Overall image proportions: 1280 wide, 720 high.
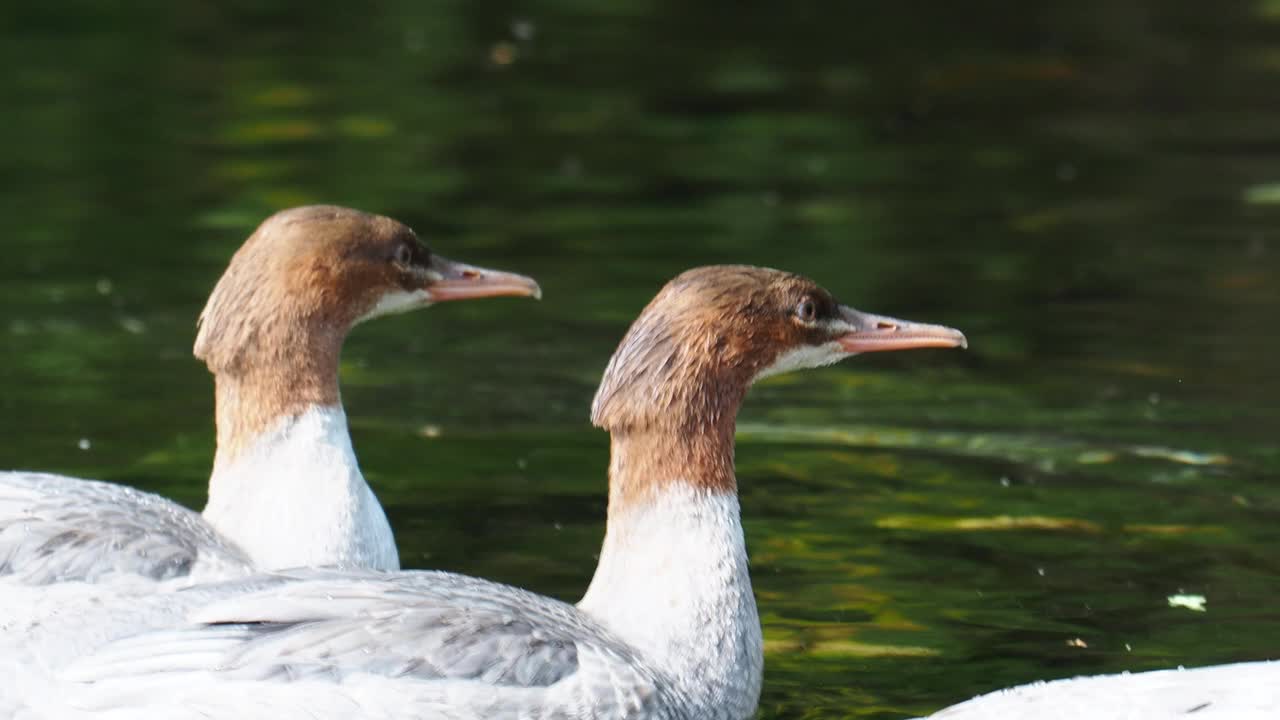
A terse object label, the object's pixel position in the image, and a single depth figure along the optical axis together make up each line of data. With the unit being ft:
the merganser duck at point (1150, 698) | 38.27
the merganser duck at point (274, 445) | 46.88
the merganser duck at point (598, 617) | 39.06
